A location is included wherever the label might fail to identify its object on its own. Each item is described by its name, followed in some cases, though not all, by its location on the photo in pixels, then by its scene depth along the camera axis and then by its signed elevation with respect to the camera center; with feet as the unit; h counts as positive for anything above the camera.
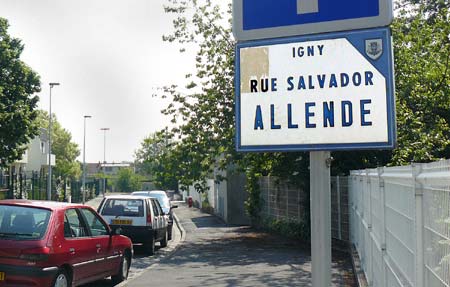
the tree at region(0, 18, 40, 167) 96.94 +14.79
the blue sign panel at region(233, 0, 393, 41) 7.68 +2.34
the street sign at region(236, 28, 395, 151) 7.53 +1.22
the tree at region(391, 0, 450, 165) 50.70 +8.79
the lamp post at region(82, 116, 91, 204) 179.63 +11.16
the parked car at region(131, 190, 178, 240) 68.44 -3.19
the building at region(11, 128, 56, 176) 190.75 +8.42
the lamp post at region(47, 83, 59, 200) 108.88 -1.77
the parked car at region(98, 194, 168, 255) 50.14 -3.50
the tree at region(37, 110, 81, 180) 265.54 +16.29
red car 23.76 -3.08
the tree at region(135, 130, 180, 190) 68.80 +2.72
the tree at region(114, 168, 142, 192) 297.12 -1.74
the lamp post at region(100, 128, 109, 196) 277.78 +15.73
